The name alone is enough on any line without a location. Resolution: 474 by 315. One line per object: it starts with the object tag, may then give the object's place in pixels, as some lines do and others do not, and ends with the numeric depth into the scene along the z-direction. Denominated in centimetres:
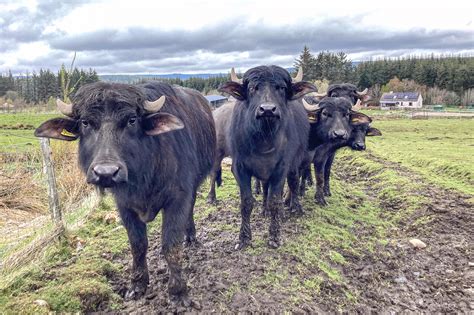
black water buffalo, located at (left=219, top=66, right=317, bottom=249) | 451
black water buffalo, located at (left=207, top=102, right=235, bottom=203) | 668
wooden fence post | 455
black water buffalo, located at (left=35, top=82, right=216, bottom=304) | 283
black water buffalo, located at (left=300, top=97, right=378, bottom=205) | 619
